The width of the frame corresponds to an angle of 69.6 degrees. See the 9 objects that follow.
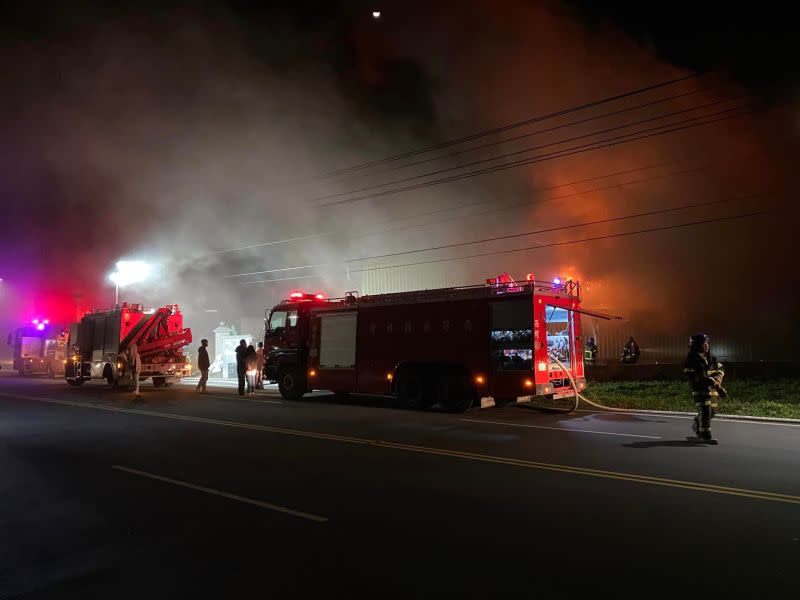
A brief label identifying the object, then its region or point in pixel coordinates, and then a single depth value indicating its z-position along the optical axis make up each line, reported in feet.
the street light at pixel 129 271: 102.12
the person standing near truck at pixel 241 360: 53.31
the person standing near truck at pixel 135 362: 53.25
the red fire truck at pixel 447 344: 36.81
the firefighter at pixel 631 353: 64.34
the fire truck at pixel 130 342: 62.18
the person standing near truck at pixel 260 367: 58.71
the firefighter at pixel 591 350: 67.63
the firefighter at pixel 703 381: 26.40
